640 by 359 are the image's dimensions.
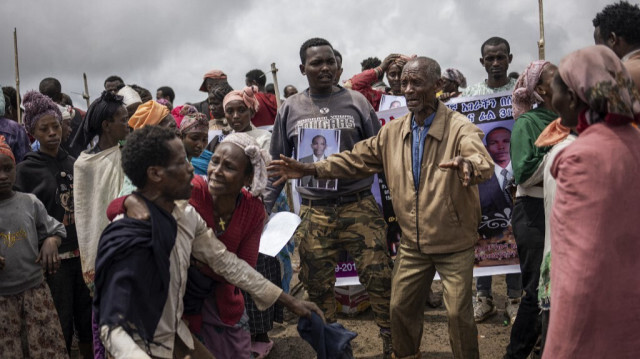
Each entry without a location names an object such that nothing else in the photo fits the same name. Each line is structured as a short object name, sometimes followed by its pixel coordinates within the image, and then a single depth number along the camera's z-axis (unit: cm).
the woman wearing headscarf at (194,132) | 477
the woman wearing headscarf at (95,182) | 415
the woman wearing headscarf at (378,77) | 672
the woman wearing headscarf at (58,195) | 443
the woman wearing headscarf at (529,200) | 400
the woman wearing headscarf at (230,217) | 333
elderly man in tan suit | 388
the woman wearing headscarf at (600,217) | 225
